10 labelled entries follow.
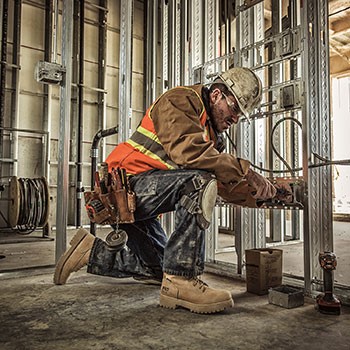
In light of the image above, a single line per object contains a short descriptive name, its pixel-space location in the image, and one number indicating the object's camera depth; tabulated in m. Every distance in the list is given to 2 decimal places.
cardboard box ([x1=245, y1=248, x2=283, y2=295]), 2.23
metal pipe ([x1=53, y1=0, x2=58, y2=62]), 2.94
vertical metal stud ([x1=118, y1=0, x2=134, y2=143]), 3.19
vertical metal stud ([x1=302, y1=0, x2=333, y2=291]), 2.20
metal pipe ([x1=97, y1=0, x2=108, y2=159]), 6.96
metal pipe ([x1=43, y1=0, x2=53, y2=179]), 6.25
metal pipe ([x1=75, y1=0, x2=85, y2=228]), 6.47
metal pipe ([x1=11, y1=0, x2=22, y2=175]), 6.05
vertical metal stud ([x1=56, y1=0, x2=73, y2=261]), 2.84
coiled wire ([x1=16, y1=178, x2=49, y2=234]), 4.77
